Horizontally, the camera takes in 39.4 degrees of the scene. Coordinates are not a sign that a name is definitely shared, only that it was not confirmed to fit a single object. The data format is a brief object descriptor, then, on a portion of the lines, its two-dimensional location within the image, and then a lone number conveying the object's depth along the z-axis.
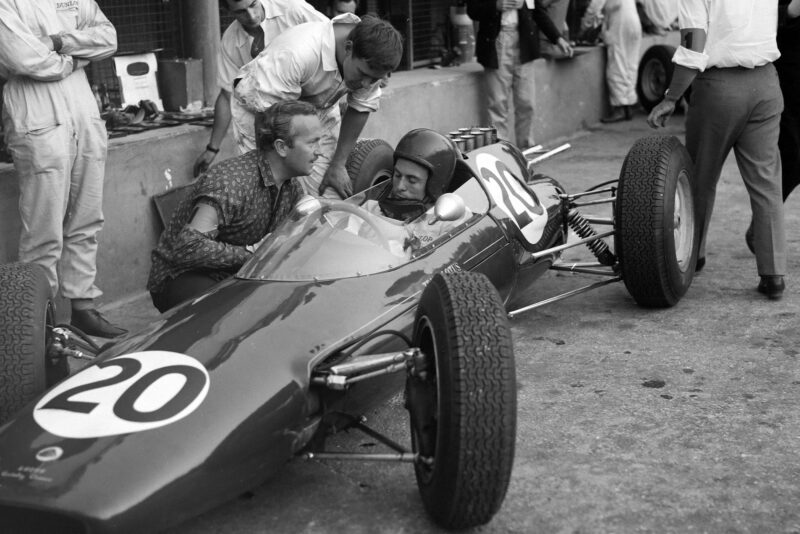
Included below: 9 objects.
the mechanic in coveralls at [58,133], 5.04
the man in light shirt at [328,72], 5.09
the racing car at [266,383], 3.08
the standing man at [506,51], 9.34
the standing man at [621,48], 11.78
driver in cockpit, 4.84
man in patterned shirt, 4.33
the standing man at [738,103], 5.50
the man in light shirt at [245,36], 6.09
